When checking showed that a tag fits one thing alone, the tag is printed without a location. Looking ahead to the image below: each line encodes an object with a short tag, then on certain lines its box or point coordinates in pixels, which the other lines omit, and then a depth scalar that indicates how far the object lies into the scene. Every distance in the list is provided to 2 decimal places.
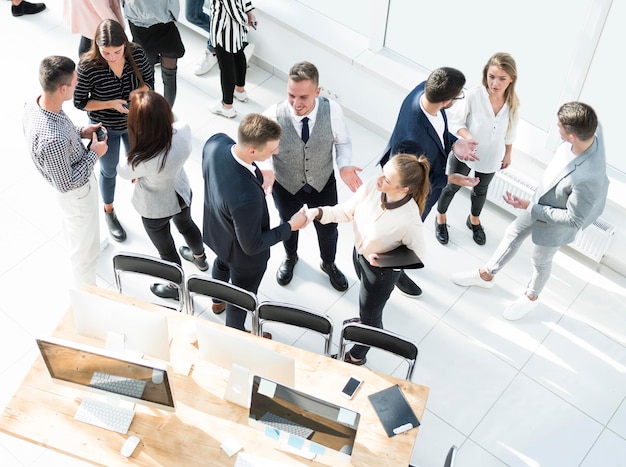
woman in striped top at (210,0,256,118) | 5.68
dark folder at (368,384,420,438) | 3.80
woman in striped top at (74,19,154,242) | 4.50
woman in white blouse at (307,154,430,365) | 3.83
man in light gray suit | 4.12
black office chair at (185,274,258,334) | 4.34
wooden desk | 3.67
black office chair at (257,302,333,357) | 4.22
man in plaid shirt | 4.11
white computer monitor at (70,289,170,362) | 3.69
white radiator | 5.28
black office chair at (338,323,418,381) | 4.05
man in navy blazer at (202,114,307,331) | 3.76
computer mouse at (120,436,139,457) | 3.65
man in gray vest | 4.12
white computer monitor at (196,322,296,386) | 3.56
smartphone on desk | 3.90
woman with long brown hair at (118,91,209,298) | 4.03
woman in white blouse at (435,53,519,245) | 4.55
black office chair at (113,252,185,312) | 4.43
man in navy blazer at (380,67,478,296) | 4.14
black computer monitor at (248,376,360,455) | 3.34
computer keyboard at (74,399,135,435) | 3.75
